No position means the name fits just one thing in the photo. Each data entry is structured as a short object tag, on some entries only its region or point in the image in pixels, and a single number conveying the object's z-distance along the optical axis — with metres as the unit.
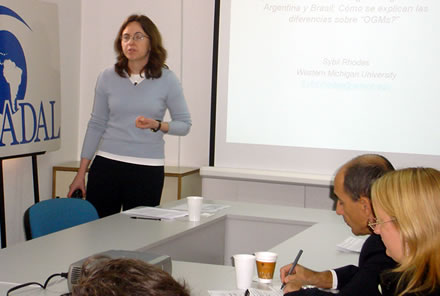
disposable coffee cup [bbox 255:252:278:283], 2.17
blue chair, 2.96
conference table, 2.23
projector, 2.04
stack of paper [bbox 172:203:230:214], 3.48
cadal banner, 4.35
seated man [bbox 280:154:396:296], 2.07
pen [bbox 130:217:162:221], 3.18
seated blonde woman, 1.51
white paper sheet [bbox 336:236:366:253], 2.76
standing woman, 3.62
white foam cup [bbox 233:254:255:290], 2.12
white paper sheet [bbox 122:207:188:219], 3.19
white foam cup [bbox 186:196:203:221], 3.19
